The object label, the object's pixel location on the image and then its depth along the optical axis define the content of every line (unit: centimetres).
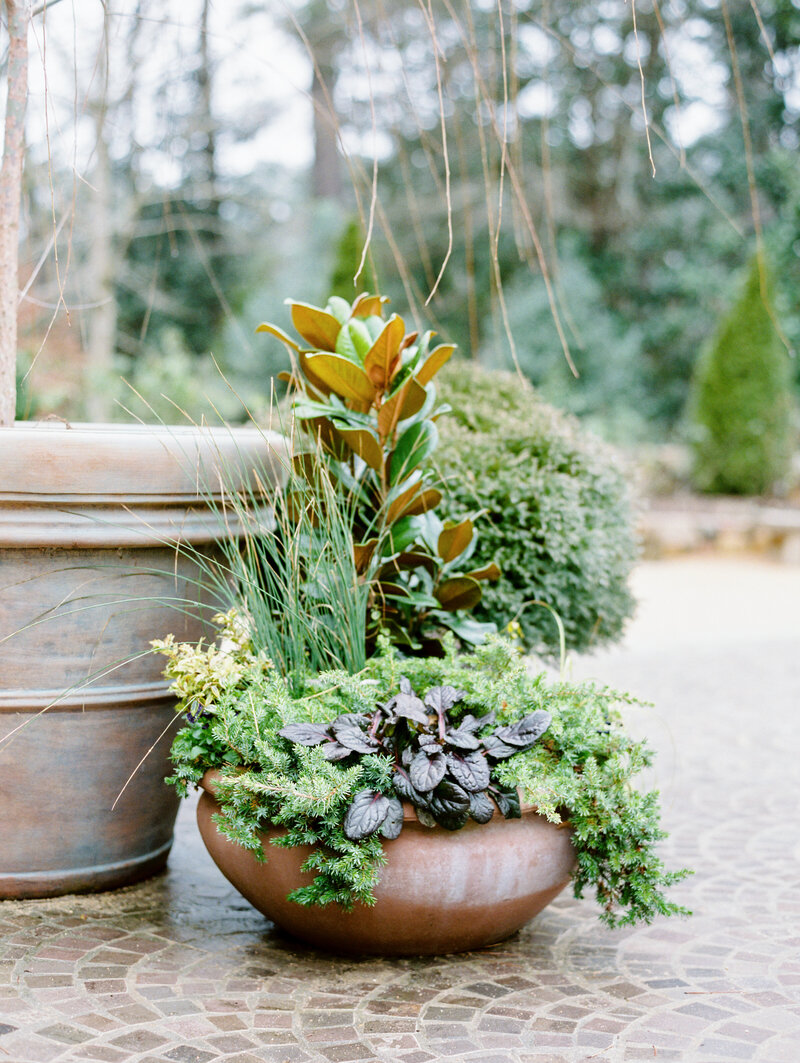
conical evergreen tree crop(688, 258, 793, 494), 1199
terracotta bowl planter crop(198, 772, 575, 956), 187
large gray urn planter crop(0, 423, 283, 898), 208
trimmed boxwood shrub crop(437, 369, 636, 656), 316
